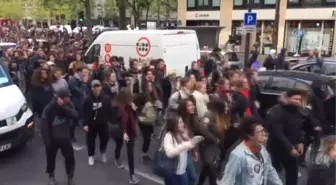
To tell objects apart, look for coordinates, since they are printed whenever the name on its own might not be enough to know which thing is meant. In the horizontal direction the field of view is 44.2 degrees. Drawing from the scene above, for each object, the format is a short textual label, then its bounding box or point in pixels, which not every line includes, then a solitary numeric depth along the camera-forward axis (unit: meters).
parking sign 14.37
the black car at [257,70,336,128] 8.66
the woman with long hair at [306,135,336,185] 4.20
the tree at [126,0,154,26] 28.97
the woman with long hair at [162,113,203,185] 4.70
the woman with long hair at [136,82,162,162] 7.03
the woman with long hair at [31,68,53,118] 8.59
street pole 14.99
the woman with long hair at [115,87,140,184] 6.38
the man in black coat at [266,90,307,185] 5.35
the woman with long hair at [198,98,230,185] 5.69
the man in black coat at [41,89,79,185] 6.04
